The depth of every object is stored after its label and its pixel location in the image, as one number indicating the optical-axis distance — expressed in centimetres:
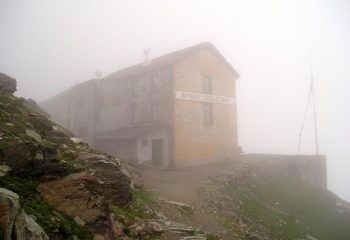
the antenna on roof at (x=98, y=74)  3194
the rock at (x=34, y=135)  908
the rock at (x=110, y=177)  978
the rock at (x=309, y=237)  1515
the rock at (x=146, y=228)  896
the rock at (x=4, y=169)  666
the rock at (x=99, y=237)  703
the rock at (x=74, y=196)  714
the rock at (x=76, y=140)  1176
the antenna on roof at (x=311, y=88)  3316
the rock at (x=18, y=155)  704
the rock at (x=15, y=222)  426
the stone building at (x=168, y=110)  2547
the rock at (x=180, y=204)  1340
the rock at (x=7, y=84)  1220
